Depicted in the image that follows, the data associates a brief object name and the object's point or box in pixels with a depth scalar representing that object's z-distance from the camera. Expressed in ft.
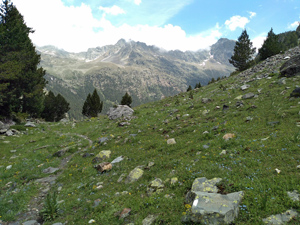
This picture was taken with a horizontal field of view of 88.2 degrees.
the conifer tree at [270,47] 139.72
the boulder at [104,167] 39.46
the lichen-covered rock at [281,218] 14.58
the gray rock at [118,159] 42.47
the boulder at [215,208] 15.96
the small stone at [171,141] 42.57
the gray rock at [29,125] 104.93
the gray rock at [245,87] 69.08
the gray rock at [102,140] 60.57
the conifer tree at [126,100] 217.27
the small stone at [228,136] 34.73
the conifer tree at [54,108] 224.12
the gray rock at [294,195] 16.25
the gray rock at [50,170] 45.87
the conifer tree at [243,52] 145.48
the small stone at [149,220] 19.63
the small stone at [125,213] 22.44
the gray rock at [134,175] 31.91
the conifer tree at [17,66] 87.66
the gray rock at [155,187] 25.62
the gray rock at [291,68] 61.21
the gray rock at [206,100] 71.47
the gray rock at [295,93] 43.28
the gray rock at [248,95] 56.33
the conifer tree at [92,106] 226.79
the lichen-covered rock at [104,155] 46.88
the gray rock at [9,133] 81.05
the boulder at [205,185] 20.93
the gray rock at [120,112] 108.99
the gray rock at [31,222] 25.42
